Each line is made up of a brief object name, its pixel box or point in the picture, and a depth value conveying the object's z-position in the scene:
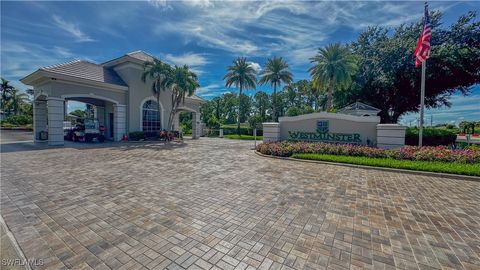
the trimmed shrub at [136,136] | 19.06
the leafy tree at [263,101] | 57.09
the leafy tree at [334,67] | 21.78
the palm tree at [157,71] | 18.77
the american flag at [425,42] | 10.80
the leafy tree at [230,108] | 59.66
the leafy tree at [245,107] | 59.52
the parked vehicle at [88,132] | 17.59
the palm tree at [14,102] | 42.56
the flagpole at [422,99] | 11.43
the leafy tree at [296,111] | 38.19
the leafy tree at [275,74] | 31.78
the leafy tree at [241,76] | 32.59
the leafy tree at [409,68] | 17.89
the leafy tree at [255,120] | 37.88
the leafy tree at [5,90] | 40.59
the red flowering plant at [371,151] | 8.98
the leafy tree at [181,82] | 19.36
